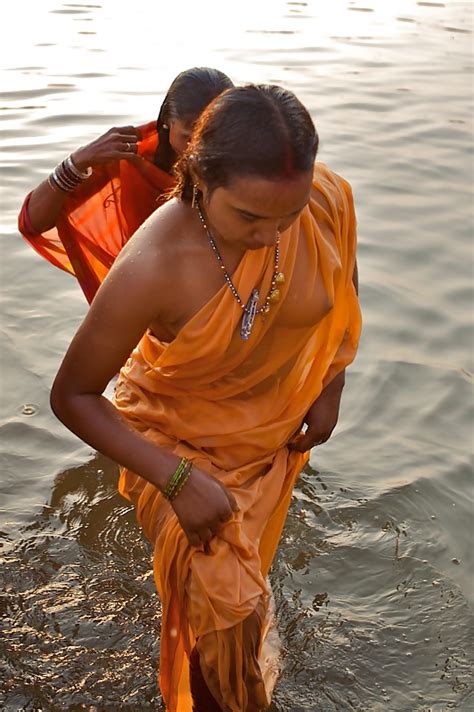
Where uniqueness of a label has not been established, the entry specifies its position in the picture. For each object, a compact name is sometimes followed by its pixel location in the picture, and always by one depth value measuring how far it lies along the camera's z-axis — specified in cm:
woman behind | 375
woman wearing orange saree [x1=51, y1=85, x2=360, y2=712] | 255
